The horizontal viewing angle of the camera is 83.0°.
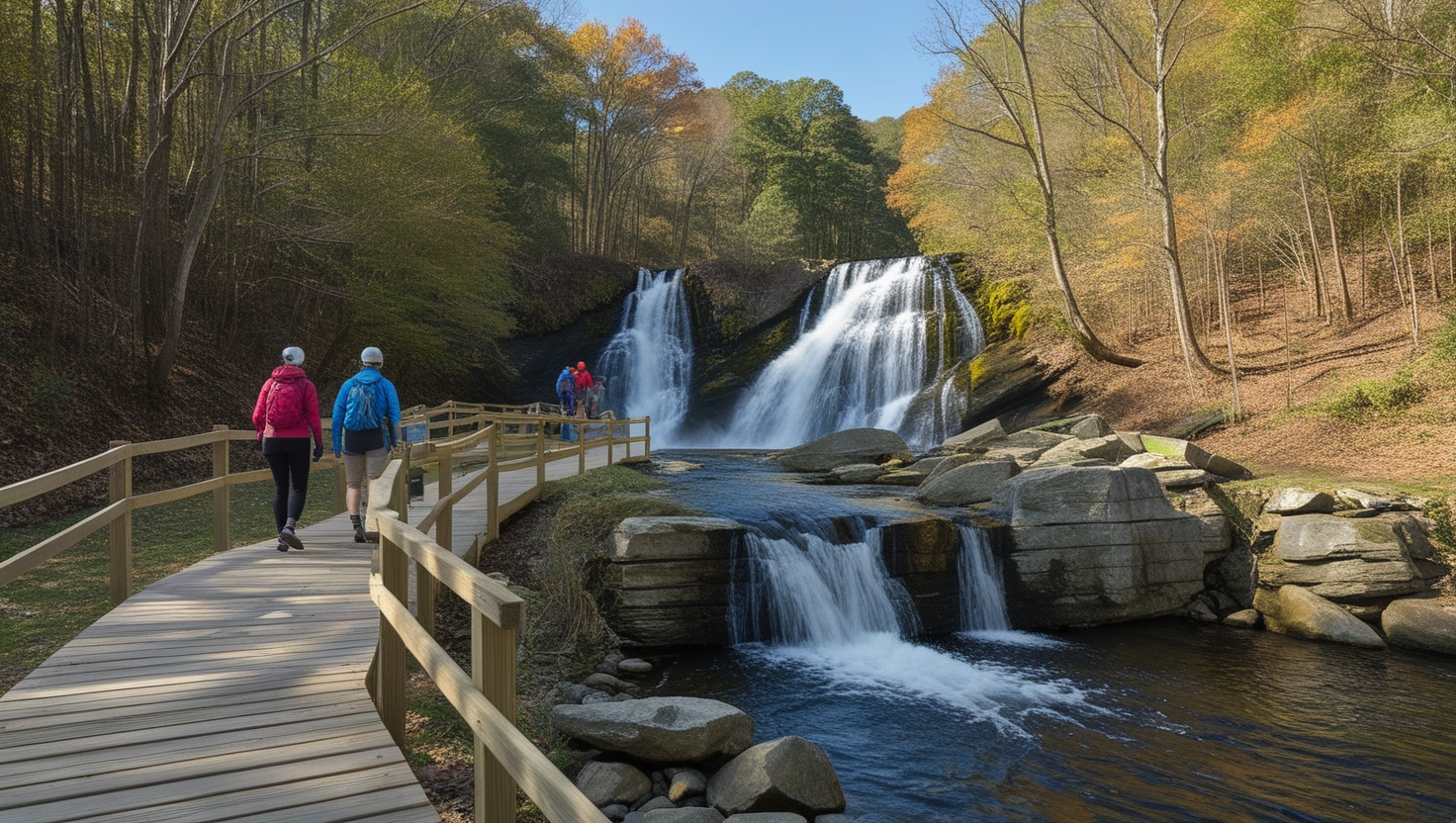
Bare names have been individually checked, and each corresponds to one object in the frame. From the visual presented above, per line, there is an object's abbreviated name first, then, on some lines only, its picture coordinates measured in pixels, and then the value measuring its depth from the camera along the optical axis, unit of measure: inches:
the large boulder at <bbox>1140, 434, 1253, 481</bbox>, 487.8
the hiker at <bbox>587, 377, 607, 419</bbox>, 736.3
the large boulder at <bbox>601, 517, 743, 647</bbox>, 337.1
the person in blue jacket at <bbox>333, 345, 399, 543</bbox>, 268.4
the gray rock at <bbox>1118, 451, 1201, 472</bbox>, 475.5
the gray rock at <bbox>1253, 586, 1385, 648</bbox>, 368.5
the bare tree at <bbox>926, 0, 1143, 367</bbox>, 763.4
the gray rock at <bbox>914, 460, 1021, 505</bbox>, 479.8
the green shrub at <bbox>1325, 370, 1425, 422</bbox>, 557.9
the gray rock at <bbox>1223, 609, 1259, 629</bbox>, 402.6
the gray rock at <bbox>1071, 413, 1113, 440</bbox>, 628.1
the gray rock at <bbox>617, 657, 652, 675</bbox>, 305.0
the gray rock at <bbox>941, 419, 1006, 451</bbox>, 701.3
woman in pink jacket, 264.1
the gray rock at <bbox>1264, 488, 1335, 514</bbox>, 415.8
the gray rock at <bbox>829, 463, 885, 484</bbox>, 594.9
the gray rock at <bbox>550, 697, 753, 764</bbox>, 215.5
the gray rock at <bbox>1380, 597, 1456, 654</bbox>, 353.4
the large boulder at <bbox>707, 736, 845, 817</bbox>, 197.5
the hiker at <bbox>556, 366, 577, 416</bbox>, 676.7
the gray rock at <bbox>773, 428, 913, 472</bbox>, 668.1
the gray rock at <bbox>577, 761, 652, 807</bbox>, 203.8
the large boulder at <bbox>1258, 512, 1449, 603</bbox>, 386.0
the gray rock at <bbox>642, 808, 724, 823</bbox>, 189.9
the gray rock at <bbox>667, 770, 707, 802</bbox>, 206.7
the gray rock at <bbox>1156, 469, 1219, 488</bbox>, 461.4
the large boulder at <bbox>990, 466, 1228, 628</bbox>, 405.4
